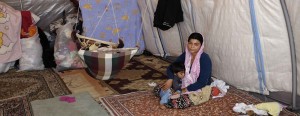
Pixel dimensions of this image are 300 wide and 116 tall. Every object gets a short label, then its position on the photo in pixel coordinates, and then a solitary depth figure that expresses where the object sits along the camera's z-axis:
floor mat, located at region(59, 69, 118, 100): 3.19
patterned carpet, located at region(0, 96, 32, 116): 2.65
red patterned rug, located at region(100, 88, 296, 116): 2.62
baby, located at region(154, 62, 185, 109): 2.74
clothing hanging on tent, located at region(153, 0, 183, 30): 3.62
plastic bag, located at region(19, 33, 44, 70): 4.06
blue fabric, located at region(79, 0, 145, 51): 4.30
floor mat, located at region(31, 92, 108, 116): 2.61
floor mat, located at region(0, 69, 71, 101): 3.15
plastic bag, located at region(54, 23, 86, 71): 4.05
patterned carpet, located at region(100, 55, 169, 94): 3.35
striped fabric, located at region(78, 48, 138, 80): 3.11
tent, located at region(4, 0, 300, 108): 2.46
